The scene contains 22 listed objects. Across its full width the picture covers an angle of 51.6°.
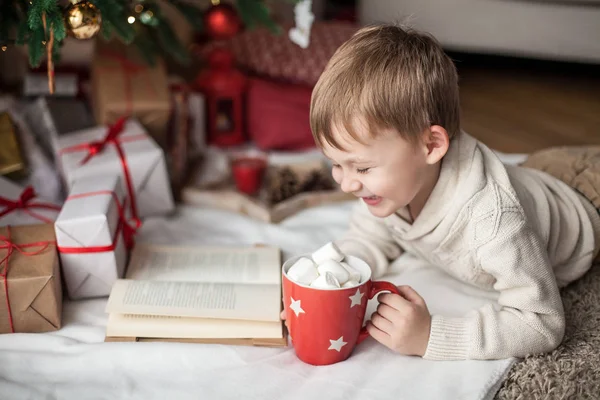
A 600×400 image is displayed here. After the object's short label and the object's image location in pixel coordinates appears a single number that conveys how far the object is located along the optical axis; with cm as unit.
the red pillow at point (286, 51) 183
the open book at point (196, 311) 90
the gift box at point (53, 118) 150
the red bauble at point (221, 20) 166
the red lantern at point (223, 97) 174
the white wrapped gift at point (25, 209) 112
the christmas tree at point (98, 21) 101
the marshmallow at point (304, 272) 80
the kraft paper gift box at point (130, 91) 145
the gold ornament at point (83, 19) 104
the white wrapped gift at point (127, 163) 127
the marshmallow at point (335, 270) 79
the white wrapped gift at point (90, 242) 98
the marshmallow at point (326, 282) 78
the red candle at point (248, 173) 146
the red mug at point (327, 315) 78
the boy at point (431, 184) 82
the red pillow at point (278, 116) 172
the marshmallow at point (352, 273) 80
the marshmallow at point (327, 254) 82
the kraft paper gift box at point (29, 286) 91
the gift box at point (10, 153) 132
